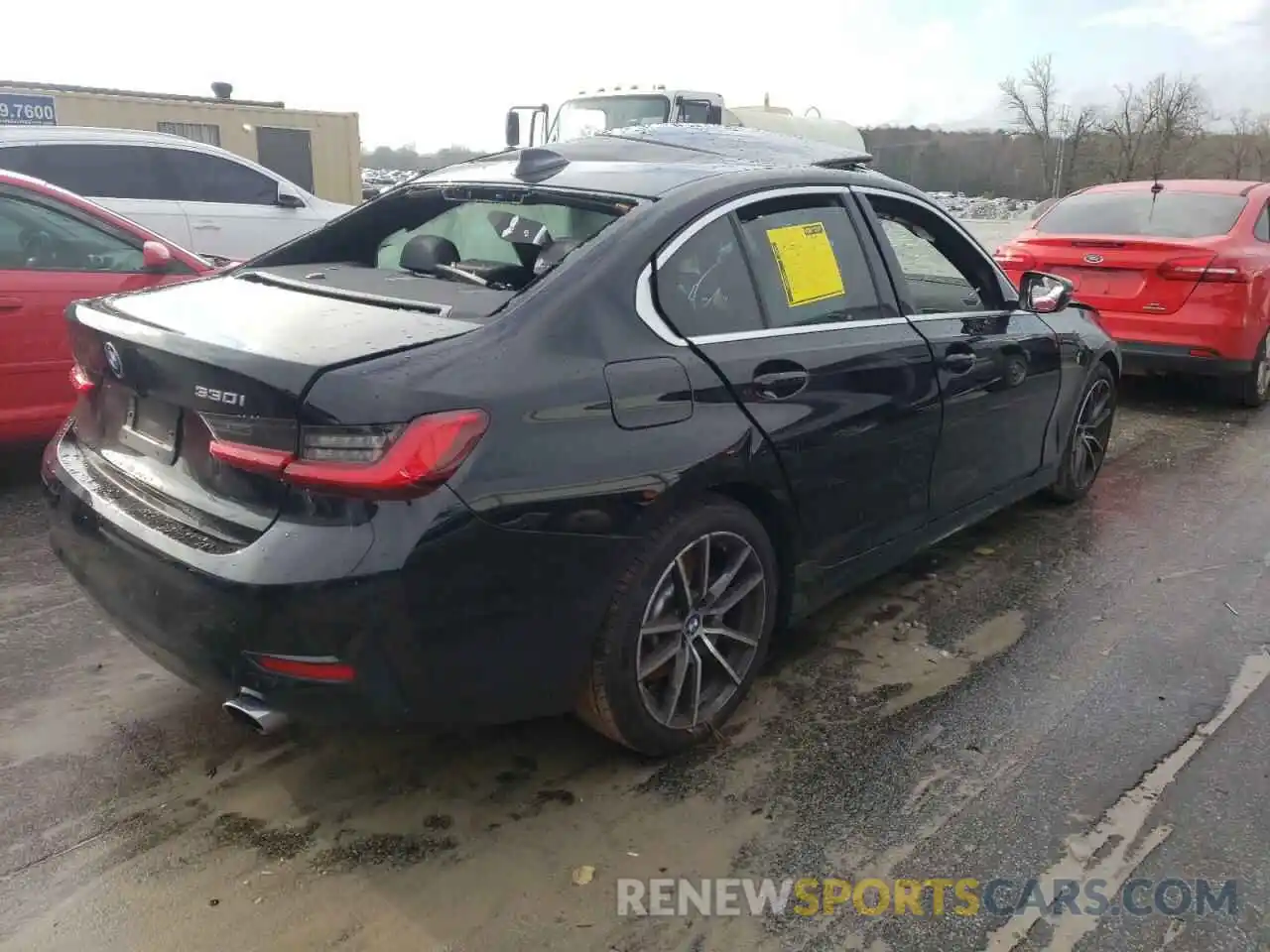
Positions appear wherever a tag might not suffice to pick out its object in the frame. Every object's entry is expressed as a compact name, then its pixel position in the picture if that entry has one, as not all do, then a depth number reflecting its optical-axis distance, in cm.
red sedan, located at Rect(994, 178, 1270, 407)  685
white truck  1300
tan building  1309
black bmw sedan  230
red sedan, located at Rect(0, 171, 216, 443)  490
